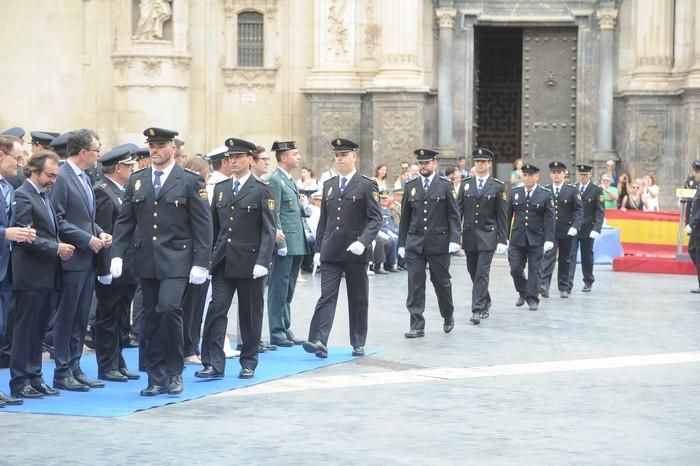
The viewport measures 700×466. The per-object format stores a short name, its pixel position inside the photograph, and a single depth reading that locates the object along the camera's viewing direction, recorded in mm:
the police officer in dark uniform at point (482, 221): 16859
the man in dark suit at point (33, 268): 11016
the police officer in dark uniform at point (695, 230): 19984
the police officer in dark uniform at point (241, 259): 12164
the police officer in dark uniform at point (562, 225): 19812
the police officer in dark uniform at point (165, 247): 11148
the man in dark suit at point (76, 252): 11383
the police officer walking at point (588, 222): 20578
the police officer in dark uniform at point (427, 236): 15188
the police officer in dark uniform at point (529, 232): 18344
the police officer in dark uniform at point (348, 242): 13594
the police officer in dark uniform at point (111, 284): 11820
